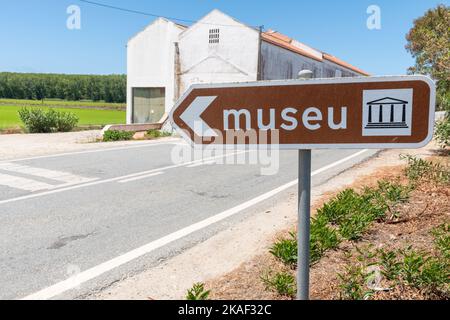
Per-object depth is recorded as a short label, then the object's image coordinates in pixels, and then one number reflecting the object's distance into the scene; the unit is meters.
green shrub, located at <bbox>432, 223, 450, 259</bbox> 3.24
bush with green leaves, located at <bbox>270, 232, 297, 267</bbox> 3.53
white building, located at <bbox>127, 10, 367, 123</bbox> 25.00
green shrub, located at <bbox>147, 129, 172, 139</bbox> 19.77
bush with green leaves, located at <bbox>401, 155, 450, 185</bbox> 6.43
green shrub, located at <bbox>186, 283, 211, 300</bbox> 2.66
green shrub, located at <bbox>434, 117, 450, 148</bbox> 9.37
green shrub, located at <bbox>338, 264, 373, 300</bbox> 2.73
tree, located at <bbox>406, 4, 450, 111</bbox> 7.95
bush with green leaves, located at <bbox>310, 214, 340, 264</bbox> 3.56
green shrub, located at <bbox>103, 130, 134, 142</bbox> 17.56
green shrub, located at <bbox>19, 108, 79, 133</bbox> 20.66
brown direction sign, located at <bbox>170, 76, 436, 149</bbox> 1.64
